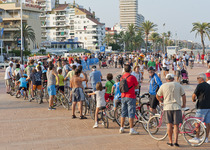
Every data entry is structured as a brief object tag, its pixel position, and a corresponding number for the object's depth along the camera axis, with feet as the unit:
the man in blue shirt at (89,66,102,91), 41.04
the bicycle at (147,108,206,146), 25.35
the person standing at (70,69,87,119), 36.70
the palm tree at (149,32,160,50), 451.94
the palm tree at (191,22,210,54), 210.59
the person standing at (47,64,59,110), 43.73
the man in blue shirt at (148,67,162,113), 31.86
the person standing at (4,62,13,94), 61.62
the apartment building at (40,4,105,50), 456.45
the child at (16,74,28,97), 53.98
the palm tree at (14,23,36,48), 272.39
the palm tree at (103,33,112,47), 476.95
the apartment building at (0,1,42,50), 304.50
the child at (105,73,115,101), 36.06
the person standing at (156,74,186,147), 24.80
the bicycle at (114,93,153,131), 30.22
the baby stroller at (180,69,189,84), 71.41
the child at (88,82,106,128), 32.58
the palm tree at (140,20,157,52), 306.35
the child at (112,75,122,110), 33.08
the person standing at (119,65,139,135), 29.19
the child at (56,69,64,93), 45.98
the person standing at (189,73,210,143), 25.57
